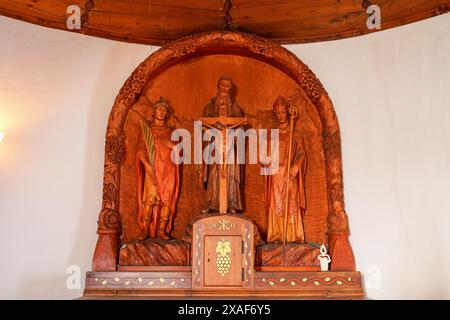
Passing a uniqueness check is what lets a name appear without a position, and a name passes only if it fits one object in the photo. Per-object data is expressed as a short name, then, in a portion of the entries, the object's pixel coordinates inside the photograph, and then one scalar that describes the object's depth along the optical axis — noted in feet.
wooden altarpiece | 10.19
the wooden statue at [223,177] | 11.07
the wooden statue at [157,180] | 11.13
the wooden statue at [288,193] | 11.17
